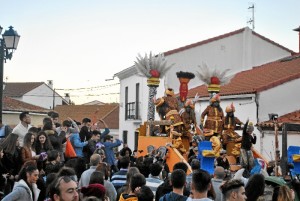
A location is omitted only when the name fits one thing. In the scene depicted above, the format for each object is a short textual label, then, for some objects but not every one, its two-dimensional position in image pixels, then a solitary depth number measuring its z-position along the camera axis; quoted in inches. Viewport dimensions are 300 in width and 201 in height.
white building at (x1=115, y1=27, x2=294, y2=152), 1273.4
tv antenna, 1421.0
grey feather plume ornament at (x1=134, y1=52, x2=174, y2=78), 757.9
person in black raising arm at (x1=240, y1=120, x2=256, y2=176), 564.7
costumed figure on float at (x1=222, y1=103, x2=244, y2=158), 666.0
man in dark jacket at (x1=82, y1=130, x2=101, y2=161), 532.1
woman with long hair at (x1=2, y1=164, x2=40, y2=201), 273.0
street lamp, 552.4
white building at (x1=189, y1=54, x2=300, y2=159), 882.8
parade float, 636.7
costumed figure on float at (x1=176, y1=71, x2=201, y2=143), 663.1
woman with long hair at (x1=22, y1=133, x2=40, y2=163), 402.6
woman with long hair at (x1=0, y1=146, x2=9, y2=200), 386.3
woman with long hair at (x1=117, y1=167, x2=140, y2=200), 301.2
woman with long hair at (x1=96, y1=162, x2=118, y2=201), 326.2
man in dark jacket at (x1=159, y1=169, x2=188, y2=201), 265.7
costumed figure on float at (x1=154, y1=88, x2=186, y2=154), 649.6
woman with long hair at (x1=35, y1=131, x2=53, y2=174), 440.8
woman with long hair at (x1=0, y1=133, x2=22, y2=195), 392.8
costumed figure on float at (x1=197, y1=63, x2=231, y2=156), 666.8
